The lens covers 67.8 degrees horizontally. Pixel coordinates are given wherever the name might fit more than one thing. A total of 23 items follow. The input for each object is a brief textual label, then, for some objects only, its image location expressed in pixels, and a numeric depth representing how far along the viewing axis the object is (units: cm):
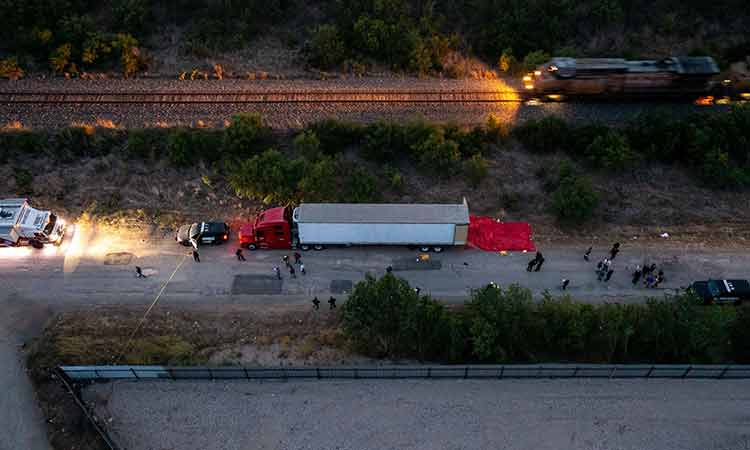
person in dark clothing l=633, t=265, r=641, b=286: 3047
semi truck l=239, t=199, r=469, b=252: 3102
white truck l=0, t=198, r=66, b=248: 3152
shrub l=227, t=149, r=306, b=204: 3397
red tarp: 3303
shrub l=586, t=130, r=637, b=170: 3619
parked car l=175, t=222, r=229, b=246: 3244
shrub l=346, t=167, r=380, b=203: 3447
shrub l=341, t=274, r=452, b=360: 2602
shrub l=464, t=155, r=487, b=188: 3581
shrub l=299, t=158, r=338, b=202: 3372
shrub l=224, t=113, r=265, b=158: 3612
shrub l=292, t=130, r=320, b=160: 3578
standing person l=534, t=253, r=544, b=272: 3128
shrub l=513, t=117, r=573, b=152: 3769
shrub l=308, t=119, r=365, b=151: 3706
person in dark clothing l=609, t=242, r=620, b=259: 3200
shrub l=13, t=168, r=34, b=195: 3566
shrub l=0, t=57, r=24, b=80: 4109
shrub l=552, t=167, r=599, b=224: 3378
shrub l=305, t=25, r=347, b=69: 4294
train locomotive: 3847
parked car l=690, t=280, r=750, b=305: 2923
